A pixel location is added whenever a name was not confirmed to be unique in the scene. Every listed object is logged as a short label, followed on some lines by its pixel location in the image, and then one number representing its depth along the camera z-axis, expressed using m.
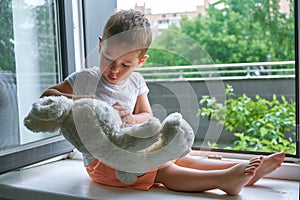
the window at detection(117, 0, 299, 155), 0.85
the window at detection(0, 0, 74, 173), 0.99
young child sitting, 0.77
